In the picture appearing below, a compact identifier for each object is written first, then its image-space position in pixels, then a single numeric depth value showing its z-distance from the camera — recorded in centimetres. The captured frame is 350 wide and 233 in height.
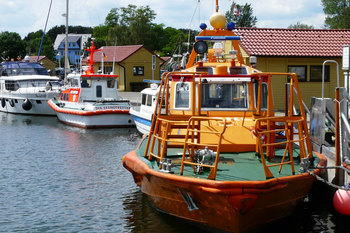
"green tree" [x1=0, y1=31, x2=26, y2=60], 7919
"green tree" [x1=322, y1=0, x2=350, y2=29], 5431
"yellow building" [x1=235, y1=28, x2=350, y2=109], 2369
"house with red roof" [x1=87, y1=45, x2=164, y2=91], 4619
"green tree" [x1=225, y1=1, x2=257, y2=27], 7341
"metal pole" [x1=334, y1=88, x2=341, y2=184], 1010
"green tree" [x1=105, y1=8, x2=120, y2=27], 8122
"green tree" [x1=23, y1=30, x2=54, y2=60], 9439
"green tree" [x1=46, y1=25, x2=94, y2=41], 15800
